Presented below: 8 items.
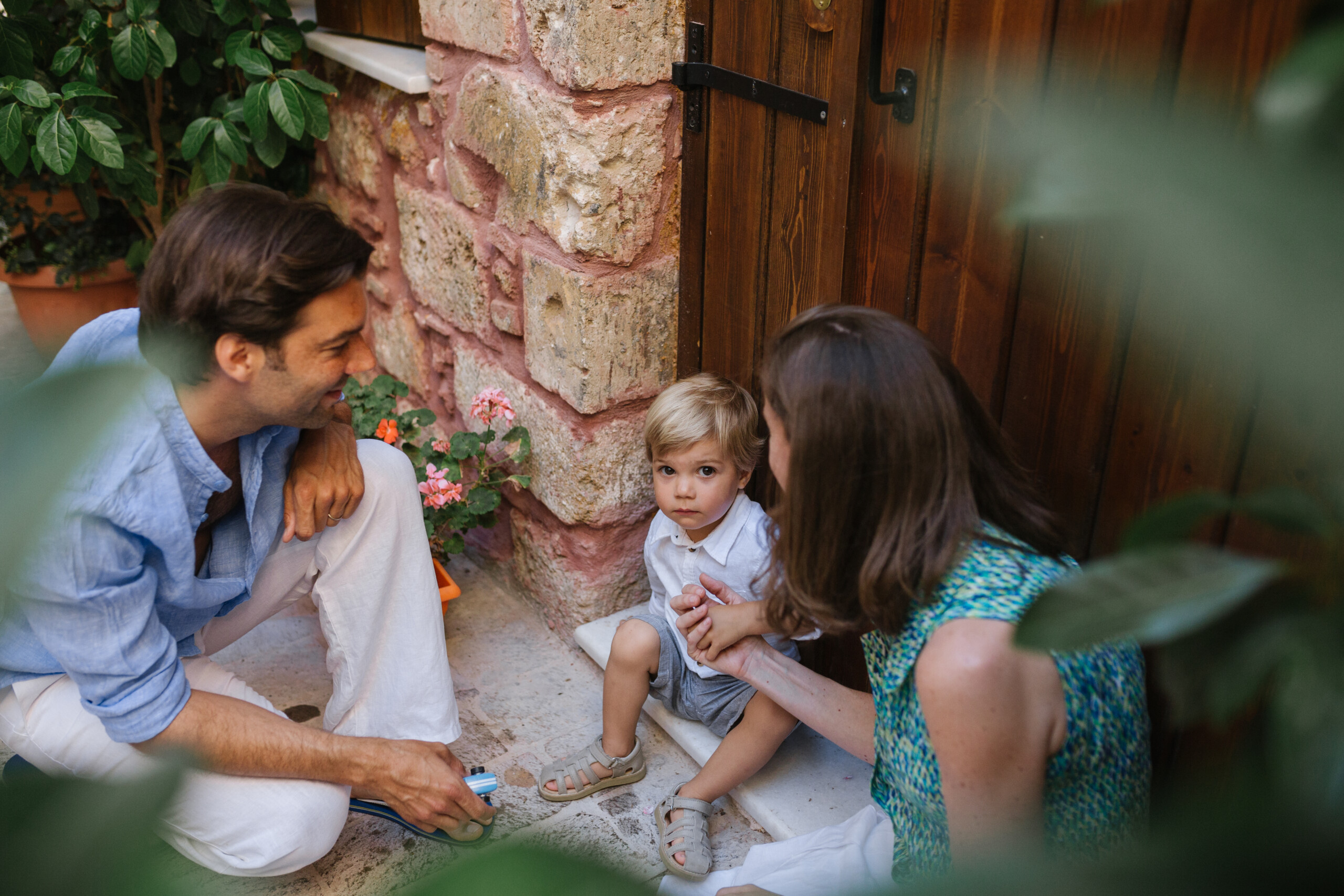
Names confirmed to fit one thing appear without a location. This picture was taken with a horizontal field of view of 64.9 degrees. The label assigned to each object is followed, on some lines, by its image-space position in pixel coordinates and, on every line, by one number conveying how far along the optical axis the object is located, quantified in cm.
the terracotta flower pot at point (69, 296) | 336
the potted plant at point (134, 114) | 261
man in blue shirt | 148
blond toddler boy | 192
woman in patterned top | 117
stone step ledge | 191
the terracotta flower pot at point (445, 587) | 241
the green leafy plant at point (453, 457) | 237
